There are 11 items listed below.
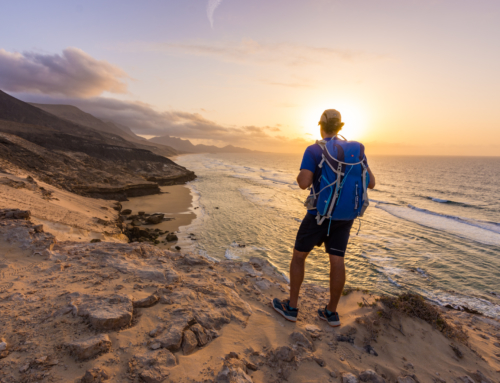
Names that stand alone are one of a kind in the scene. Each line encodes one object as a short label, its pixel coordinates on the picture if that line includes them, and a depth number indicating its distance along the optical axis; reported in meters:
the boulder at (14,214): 5.19
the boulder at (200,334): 2.58
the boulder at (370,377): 2.40
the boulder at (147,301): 3.01
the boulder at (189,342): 2.43
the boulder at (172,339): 2.41
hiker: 2.76
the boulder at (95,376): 1.89
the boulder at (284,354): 2.51
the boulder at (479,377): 2.73
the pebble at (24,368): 1.89
